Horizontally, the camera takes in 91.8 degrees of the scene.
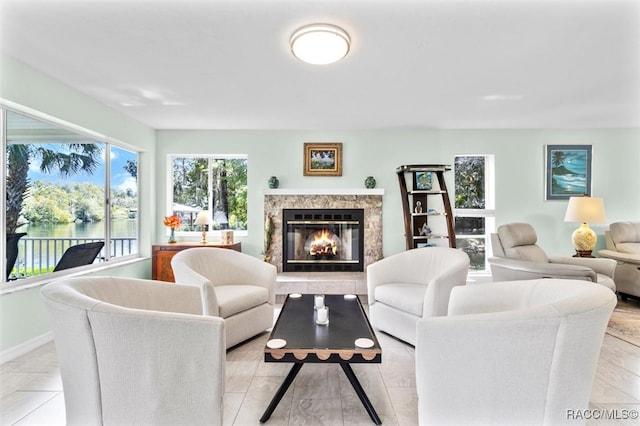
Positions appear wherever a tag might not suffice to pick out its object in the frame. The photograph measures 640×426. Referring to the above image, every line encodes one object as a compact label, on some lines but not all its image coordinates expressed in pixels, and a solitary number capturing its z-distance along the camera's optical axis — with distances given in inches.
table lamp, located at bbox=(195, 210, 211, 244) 168.4
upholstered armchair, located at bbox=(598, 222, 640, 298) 144.5
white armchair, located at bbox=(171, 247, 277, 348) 96.2
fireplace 180.2
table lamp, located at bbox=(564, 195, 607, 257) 157.2
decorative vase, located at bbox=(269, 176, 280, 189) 175.6
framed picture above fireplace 179.5
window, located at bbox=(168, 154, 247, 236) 184.7
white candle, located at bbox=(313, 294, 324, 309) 85.9
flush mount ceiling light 77.9
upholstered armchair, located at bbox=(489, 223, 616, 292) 116.6
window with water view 102.3
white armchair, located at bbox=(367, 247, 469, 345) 95.2
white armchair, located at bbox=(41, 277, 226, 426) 49.5
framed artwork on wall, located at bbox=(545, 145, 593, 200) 178.2
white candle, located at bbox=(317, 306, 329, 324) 80.0
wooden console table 161.6
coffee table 64.7
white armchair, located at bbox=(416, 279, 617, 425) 48.3
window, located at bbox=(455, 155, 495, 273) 184.4
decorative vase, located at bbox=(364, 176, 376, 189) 176.7
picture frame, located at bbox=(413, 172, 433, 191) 178.2
